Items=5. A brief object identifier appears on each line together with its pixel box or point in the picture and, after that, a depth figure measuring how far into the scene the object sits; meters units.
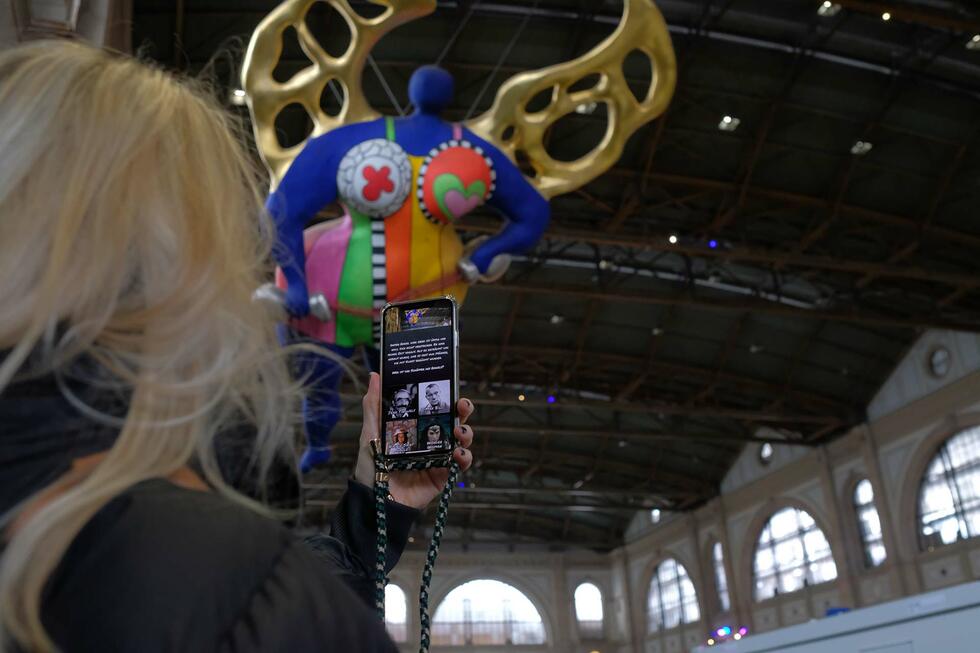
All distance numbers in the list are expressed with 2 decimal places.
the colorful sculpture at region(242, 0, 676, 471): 4.56
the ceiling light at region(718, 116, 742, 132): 15.69
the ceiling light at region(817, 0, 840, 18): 13.33
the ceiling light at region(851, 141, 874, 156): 16.03
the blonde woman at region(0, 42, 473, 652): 0.60
